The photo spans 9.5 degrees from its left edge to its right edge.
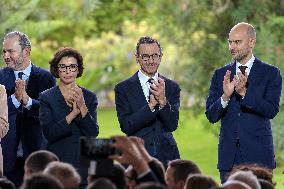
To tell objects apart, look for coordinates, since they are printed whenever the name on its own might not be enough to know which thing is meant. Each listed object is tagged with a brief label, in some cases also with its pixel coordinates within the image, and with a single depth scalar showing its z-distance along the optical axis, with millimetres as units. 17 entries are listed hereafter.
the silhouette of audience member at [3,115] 14422
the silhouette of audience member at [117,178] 10905
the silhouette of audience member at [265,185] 11567
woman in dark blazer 14200
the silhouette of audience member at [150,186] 10225
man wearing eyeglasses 14411
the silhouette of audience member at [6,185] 11578
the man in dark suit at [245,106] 14667
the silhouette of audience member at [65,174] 11167
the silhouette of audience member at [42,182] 10372
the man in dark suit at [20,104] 15311
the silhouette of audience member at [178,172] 11822
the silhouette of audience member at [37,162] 12156
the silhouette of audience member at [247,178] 11277
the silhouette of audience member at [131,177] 11411
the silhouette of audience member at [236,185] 10967
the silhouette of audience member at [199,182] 11094
